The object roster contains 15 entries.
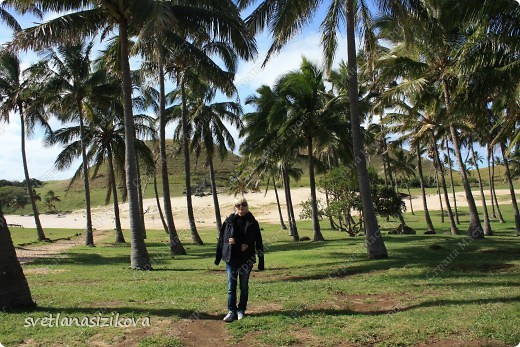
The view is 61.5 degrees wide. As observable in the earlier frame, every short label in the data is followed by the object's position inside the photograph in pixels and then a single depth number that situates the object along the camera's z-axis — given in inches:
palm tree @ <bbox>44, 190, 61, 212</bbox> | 3289.9
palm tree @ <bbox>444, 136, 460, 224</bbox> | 1465.4
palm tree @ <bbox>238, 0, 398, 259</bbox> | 557.6
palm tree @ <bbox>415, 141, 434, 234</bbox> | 1182.8
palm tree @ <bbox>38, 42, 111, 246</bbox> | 1050.7
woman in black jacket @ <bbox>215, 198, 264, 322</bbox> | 277.0
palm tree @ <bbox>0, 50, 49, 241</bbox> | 1087.0
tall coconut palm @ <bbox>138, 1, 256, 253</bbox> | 561.3
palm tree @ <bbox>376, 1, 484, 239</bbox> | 579.6
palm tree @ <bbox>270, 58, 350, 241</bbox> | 965.2
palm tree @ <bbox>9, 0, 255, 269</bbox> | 565.9
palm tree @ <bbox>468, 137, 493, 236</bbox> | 1099.6
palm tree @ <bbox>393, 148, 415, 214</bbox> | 2048.1
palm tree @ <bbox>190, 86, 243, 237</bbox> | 1167.6
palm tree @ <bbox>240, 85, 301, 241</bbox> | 1037.2
